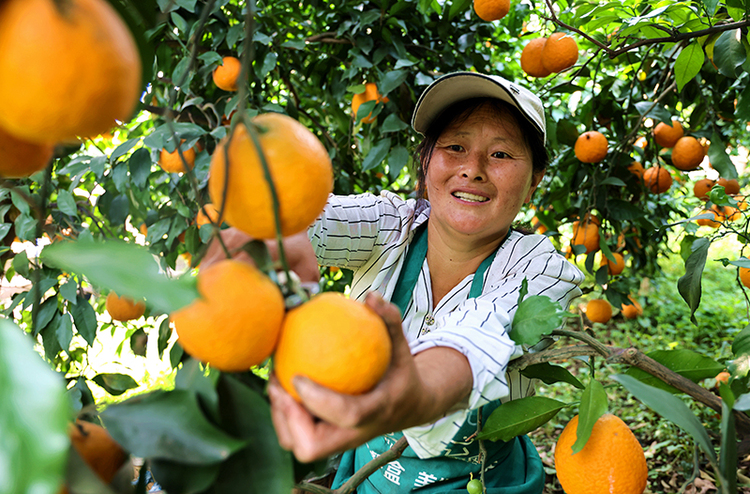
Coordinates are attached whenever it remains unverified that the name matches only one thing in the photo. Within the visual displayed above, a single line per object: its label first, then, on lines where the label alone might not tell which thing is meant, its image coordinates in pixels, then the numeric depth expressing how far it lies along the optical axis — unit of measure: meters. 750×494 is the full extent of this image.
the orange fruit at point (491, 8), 1.44
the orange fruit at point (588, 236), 1.96
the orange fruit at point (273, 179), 0.35
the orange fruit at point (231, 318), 0.35
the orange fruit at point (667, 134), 2.00
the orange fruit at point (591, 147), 1.70
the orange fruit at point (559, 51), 1.61
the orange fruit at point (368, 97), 1.53
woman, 1.12
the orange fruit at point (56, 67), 0.26
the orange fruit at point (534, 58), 1.65
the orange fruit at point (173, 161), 1.28
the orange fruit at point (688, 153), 1.87
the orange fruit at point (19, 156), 0.33
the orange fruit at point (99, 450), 0.38
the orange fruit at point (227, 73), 1.39
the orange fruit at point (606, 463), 0.64
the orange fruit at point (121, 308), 1.30
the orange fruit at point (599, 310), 2.31
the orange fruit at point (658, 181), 2.14
